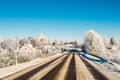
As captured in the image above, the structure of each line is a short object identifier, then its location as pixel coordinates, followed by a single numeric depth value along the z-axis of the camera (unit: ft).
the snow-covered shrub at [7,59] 56.95
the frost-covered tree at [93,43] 135.34
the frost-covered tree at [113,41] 263.79
